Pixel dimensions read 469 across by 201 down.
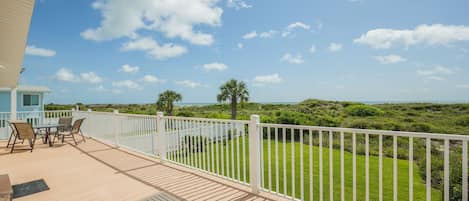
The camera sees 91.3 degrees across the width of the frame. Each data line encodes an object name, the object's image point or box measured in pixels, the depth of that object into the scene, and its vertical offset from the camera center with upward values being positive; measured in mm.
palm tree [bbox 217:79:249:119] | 19406 +665
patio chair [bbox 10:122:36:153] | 5684 -742
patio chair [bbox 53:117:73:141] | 7423 -714
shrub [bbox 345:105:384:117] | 24367 -1168
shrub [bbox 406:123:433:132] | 16419 -2008
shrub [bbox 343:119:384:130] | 17844 -1969
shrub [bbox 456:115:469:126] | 17503 -1648
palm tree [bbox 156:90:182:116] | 21812 +201
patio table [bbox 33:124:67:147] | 6427 -898
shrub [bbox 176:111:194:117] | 24144 -1372
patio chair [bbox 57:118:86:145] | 6832 -844
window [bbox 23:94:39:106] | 14803 +115
